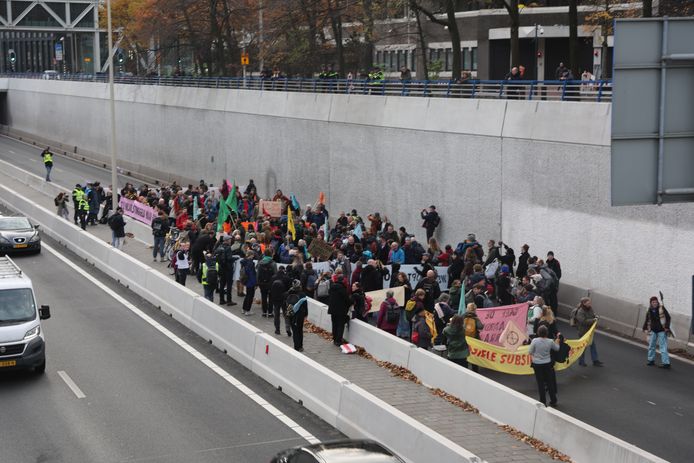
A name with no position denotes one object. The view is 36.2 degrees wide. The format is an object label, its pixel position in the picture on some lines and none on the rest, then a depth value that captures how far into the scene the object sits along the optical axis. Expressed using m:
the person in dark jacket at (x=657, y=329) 19.67
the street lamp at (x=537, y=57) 51.35
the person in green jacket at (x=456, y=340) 17.95
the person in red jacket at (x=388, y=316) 20.23
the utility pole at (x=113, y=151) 37.28
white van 18.05
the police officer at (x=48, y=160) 51.44
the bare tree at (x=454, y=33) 38.41
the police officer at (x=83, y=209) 36.72
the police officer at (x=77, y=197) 36.78
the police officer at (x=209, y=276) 23.63
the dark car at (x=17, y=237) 33.19
